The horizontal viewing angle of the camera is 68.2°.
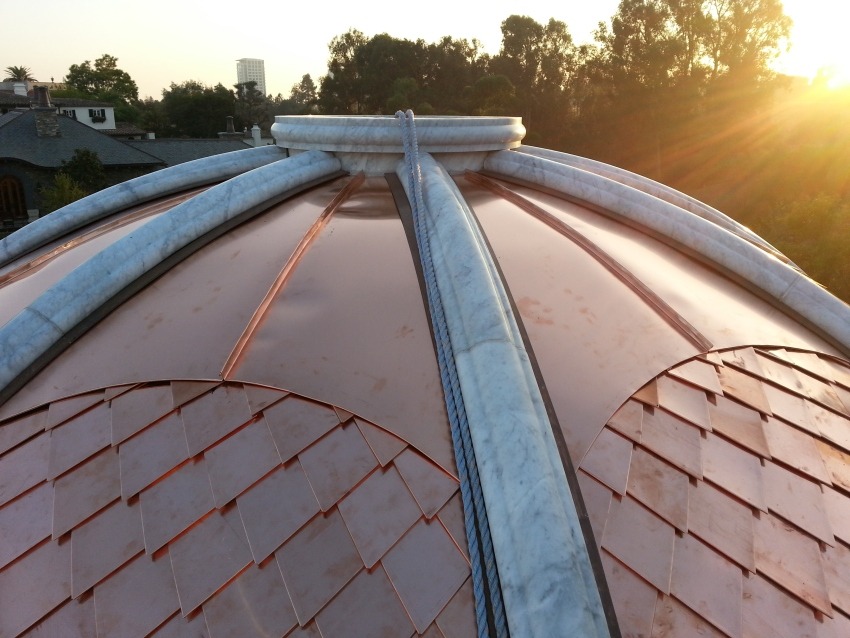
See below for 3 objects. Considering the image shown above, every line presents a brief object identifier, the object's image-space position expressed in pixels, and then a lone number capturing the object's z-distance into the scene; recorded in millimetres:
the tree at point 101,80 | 82812
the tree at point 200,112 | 61625
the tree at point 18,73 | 87000
